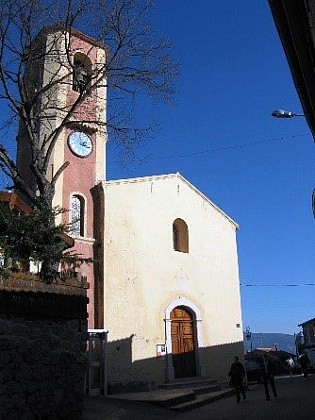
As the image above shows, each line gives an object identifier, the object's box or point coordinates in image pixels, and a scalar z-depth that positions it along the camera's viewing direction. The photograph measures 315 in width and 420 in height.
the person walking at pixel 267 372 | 15.30
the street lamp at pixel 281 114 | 10.55
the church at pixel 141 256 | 18.48
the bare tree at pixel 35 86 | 14.46
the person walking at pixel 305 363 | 24.45
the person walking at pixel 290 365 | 33.82
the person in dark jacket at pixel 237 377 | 15.23
